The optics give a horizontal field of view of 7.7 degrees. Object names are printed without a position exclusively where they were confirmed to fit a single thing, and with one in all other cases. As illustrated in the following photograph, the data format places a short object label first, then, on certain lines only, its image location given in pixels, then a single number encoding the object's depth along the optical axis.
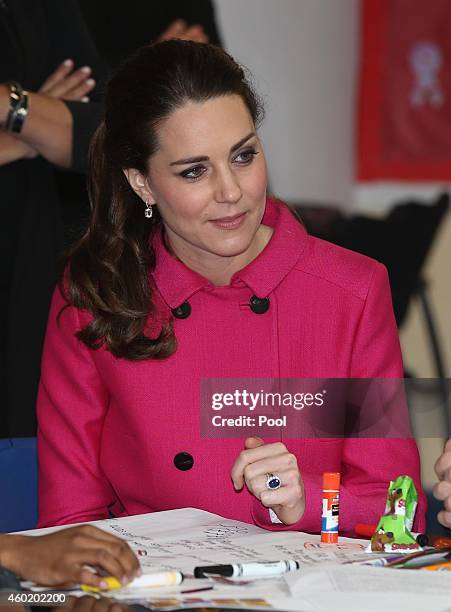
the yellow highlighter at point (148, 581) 3.99
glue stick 4.17
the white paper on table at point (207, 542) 4.08
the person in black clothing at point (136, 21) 5.25
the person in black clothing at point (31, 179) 4.84
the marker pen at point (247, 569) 4.02
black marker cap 4.02
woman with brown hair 4.47
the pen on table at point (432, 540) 4.15
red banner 10.05
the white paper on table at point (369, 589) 3.97
